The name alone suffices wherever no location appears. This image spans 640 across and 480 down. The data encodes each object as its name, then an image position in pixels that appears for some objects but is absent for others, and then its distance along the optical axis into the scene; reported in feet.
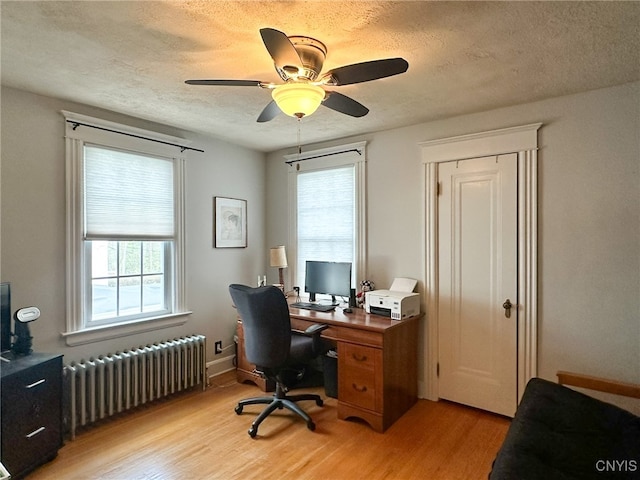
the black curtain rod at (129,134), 8.91
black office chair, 8.46
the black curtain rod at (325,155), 11.79
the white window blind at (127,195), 9.36
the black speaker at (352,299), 10.84
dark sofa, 4.65
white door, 9.25
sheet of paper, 10.55
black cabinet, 6.64
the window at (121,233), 9.03
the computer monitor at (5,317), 7.41
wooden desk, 8.77
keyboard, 10.64
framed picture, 12.45
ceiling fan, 5.19
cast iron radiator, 8.57
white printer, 9.59
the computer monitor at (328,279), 10.99
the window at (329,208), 11.80
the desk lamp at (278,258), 12.48
